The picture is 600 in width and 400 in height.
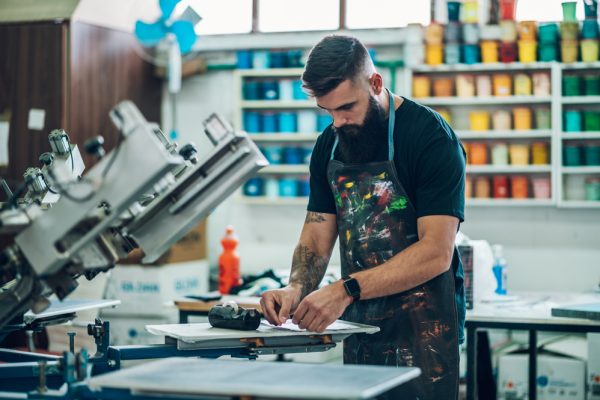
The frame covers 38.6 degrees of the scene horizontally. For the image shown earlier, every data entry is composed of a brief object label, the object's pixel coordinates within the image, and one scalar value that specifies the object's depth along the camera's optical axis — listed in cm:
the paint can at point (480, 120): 521
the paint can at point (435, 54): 525
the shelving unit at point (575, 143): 506
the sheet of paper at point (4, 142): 530
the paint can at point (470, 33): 520
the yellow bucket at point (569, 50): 505
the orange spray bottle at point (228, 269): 416
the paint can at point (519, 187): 518
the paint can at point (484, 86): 521
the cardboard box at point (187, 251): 519
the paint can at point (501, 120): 518
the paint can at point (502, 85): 517
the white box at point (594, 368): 411
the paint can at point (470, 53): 521
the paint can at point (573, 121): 508
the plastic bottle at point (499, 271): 411
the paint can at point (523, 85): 514
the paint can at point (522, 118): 516
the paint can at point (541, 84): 512
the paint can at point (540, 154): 515
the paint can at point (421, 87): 528
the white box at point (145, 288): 514
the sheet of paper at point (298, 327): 213
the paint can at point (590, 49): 504
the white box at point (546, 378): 407
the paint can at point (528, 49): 512
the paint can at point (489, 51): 520
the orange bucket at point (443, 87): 525
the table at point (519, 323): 332
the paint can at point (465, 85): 523
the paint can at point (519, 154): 516
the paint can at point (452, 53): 521
